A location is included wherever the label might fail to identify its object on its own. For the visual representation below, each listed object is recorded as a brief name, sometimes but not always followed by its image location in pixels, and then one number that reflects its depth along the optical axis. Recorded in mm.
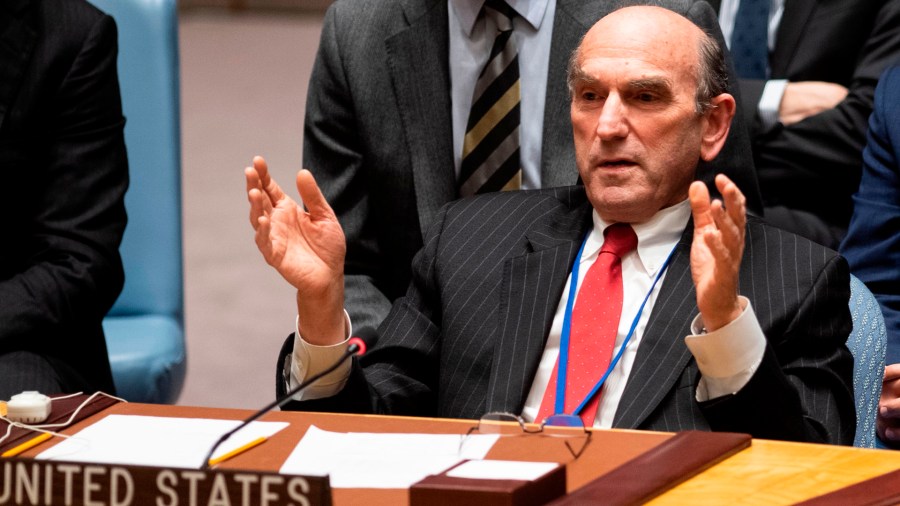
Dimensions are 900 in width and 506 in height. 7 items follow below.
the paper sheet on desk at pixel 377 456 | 4658
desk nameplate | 4480
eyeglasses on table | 4699
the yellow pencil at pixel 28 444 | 4729
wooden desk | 4608
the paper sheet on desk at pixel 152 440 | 4711
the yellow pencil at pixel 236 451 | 4709
